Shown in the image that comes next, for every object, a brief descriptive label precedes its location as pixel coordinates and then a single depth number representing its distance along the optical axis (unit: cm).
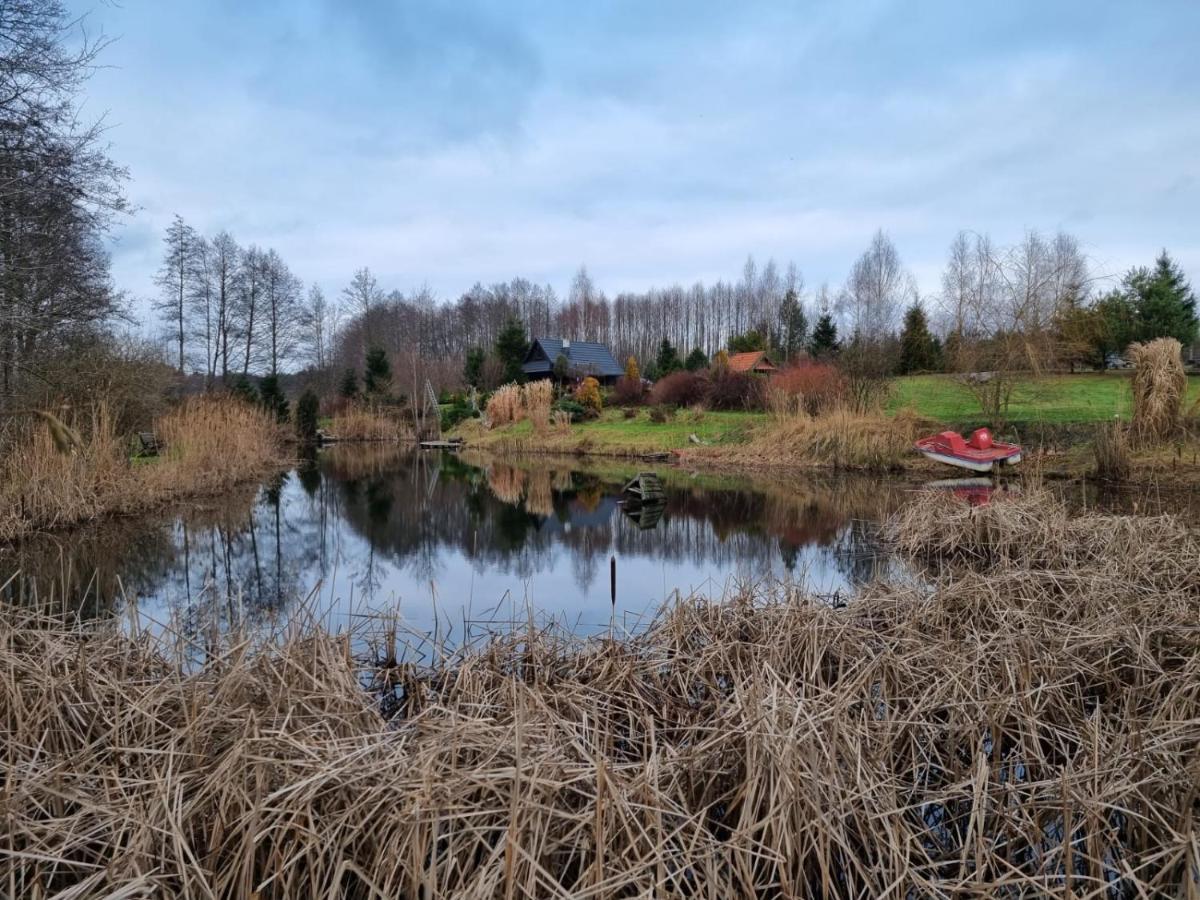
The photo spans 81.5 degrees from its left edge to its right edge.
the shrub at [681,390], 2469
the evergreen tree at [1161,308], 2195
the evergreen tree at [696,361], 3114
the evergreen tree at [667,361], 3183
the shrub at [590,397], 2681
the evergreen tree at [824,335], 2992
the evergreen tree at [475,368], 3222
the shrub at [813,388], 1870
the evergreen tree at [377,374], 3153
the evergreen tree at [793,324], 3678
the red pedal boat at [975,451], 1443
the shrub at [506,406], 2712
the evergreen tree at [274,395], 2792
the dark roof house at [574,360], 3291
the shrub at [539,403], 2494
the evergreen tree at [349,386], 3259
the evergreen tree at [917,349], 2664
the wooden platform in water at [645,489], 1279
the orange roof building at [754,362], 3035
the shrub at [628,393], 2748
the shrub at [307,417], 2831
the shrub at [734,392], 2334
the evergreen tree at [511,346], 3148
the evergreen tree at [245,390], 2494
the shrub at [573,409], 2616
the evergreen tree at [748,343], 3550
